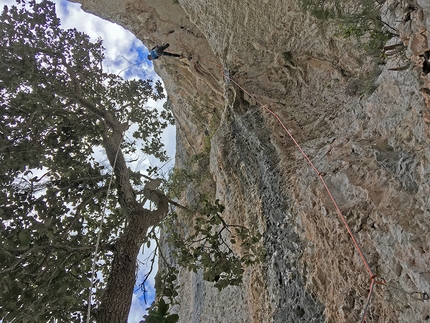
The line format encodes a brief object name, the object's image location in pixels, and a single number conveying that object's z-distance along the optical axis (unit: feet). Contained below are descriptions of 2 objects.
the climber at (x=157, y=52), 29.07
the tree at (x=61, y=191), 13.79
